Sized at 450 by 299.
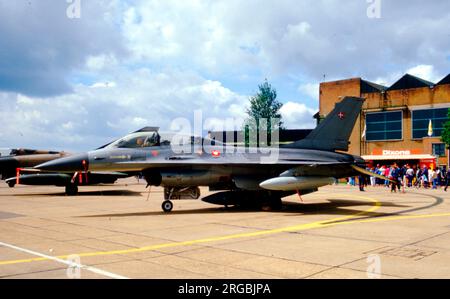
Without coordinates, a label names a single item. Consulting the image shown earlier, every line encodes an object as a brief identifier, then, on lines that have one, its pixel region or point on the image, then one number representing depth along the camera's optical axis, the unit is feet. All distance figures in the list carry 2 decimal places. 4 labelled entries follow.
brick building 159.02
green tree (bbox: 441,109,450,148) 141.79
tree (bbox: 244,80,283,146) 233.55
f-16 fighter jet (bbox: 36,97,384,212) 42.01
